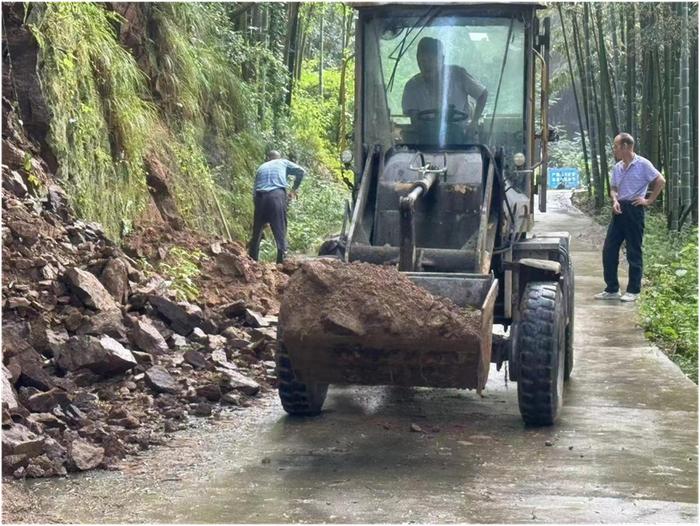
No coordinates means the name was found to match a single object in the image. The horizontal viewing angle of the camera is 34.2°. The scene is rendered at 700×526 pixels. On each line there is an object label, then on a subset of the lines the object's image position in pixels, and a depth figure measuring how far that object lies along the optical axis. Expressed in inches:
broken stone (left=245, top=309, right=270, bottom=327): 380.5
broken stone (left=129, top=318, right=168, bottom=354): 328.4
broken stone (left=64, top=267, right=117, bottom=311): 328.5
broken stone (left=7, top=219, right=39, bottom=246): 335.6
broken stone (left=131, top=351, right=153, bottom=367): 317.4
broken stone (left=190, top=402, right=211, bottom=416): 290.0
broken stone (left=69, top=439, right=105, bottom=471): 239.0
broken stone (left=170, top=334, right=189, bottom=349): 344.5
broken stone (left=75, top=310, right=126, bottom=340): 317.7
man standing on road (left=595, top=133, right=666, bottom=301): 462.3
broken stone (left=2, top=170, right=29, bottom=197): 361.1
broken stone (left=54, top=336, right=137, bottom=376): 301.0
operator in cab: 318.7
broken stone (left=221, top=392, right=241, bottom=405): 303.0
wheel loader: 266.7
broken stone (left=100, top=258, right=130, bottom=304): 349.7
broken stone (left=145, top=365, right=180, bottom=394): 301.7
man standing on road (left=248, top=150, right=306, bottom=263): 567.5
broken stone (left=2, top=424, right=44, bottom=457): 234.7
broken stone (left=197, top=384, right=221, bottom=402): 303.0
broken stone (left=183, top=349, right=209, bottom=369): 326.6
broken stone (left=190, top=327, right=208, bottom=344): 349.7
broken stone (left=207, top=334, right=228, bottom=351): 346.0
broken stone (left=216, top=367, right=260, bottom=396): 312.2
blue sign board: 1581.0
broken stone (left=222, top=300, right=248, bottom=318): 388.2
